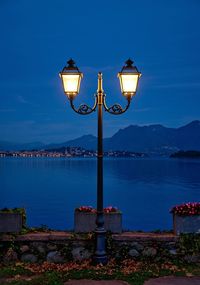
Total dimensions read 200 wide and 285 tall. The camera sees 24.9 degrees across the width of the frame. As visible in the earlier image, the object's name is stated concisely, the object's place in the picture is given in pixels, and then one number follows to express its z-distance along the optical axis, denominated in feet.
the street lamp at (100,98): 31.19
